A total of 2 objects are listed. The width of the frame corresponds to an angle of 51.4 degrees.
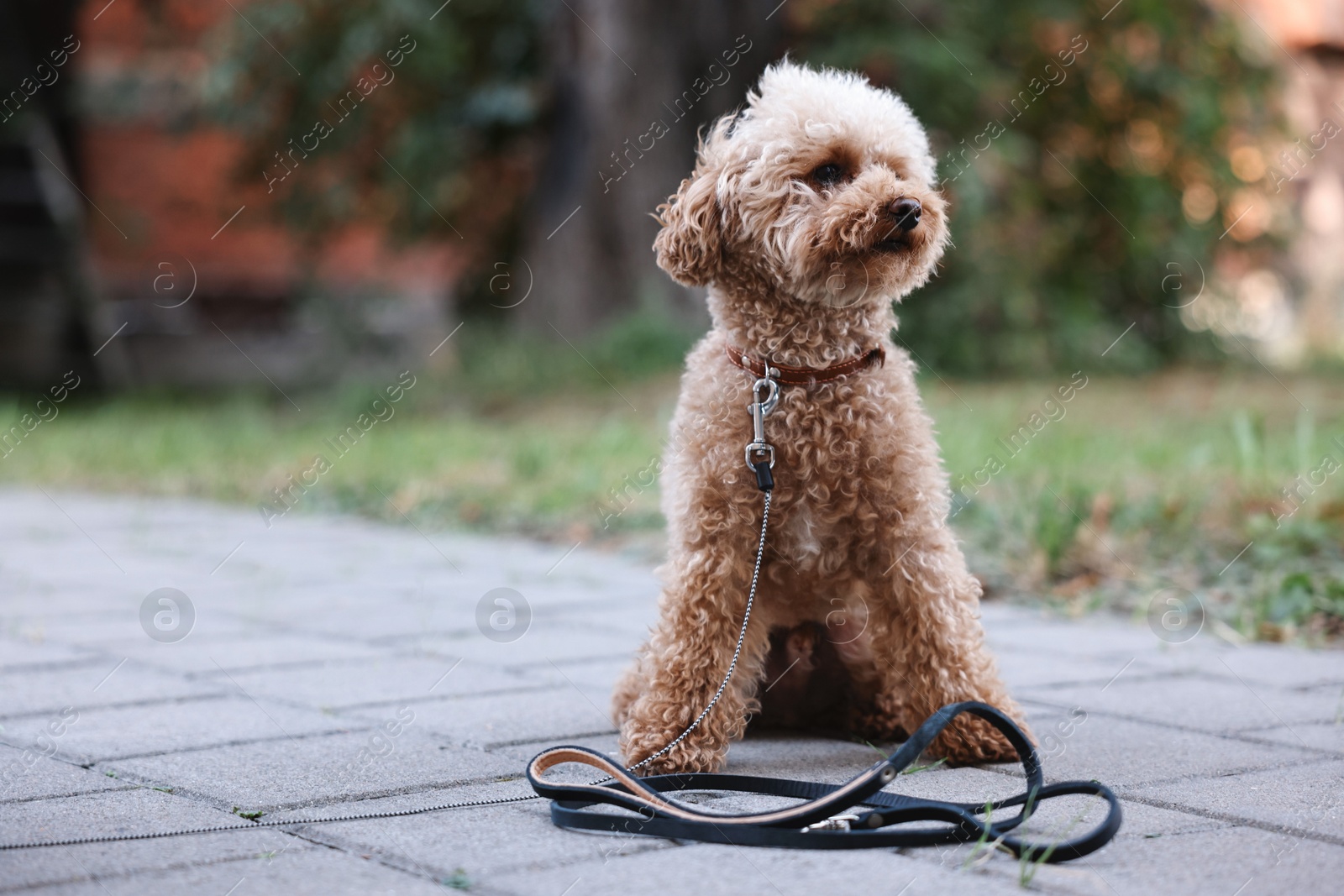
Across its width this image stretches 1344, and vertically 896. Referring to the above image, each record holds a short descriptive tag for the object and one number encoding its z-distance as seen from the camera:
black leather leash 2.19
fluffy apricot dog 2.79
